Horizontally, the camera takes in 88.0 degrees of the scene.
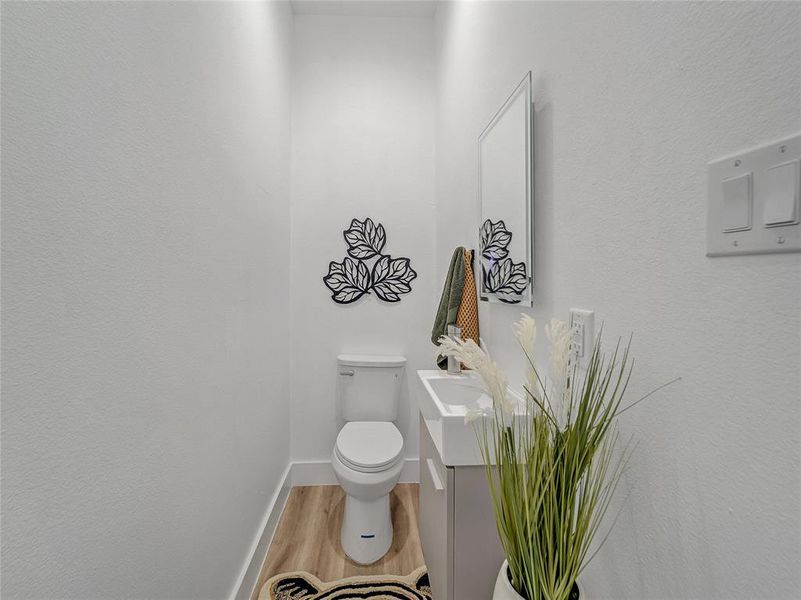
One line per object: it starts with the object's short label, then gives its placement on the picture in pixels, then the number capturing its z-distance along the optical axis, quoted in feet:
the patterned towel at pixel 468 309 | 5.88
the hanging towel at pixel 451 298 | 6.11
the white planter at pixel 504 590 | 2.55
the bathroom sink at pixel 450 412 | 3.81
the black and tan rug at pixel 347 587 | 5.35
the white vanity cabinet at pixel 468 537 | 3.93
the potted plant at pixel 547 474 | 2.38
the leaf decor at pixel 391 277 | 8.29
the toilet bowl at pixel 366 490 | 5.83
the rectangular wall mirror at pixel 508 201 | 3.98
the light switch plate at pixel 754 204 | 1.56
